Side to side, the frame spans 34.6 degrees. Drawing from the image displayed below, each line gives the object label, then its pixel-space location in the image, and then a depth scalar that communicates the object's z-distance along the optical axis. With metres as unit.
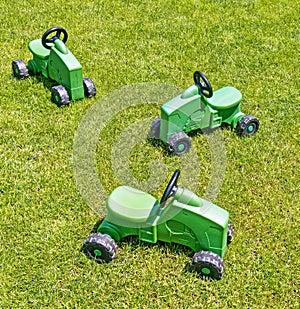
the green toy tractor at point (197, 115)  3.90
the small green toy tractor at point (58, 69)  4.39
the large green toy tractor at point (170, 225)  2.95
